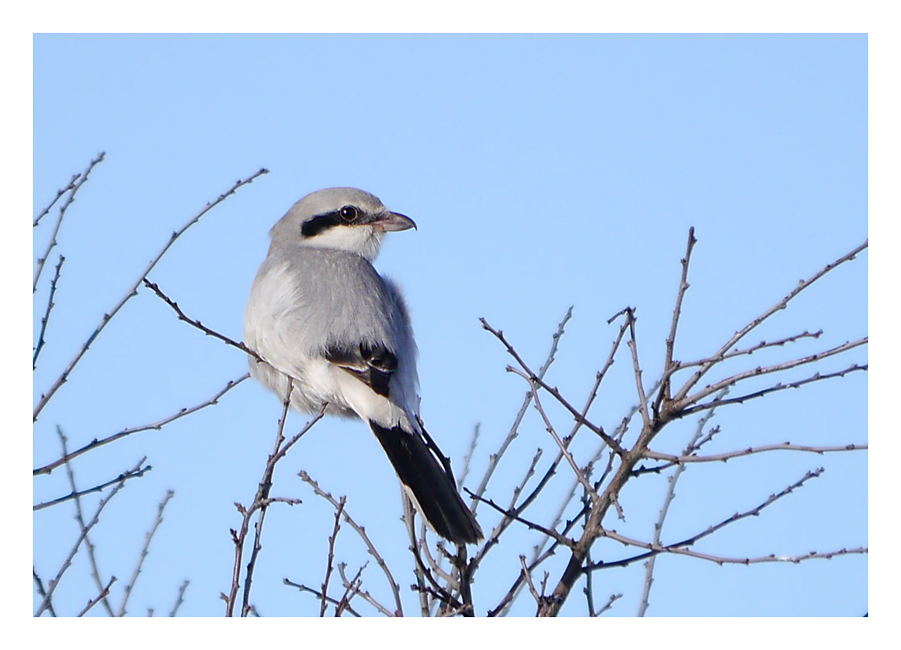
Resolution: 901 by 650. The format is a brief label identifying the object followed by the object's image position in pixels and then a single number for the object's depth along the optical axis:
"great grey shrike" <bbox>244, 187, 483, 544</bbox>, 7.32
